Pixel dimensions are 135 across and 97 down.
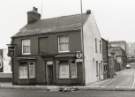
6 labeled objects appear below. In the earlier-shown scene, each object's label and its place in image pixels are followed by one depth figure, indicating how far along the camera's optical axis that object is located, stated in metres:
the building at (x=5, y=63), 42.54
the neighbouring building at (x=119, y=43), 110.34
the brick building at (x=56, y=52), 27.58
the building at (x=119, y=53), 80.57
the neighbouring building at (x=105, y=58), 37.78
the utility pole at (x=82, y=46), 26.62
